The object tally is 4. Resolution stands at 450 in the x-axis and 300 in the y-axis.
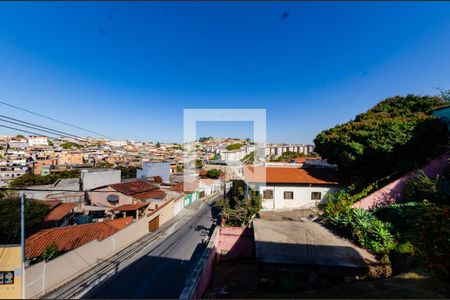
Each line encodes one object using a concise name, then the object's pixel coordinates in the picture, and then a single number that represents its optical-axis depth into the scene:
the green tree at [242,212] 11.38
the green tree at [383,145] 10.44
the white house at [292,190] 13.33
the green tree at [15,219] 10.57
